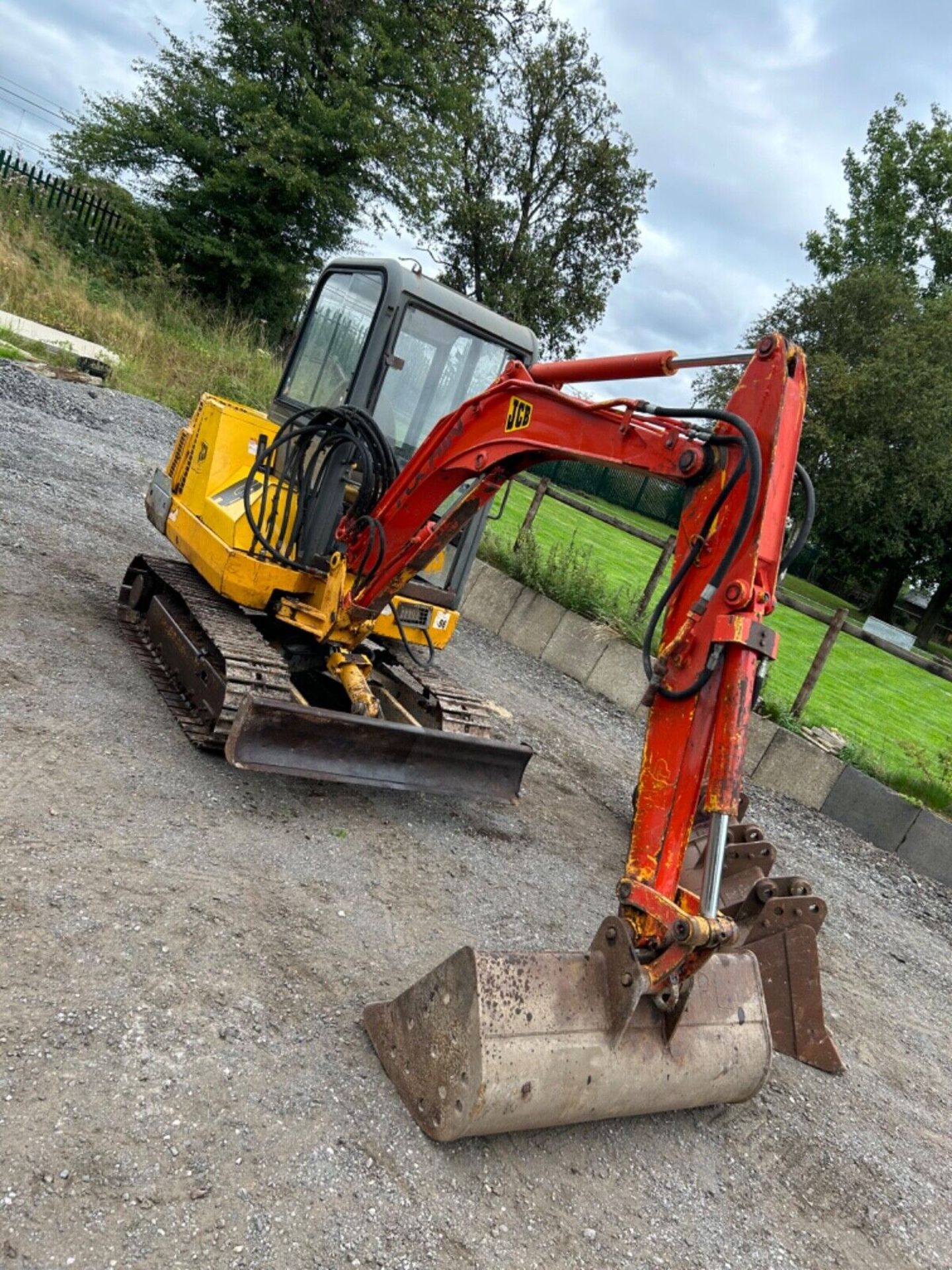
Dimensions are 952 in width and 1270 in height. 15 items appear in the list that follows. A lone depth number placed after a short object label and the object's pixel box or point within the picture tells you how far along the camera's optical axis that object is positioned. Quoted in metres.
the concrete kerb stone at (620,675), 9.29
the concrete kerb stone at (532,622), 9.99
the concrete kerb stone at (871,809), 7.79
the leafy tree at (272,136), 18.78
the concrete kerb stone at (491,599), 10.36
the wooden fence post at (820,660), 8.61
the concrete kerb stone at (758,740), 8.34
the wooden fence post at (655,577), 9.87
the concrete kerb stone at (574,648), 9.60
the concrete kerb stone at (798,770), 8.10
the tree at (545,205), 28.25
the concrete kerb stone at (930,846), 7.57
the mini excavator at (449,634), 3.05
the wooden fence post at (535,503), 11.28
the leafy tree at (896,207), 35.62
